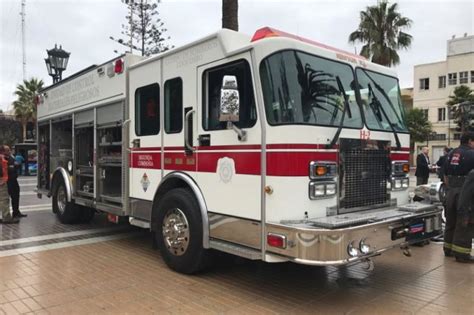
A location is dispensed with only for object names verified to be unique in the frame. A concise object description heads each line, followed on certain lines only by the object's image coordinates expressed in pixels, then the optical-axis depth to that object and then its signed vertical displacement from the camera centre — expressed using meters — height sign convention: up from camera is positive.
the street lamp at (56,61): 12.00 +2.47
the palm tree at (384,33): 22.89 +6.38
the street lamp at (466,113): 11.28 +0.96
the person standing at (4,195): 8.73 -0.99
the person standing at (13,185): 9.51 -0.86
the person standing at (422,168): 12.22 -0.54
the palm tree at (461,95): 36.66 +4.80
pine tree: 16.08 +4.61
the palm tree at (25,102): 40.62 +4.40
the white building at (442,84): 41.44 +6.65
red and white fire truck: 4.09 -0.05
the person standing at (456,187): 5.93 -0.55
